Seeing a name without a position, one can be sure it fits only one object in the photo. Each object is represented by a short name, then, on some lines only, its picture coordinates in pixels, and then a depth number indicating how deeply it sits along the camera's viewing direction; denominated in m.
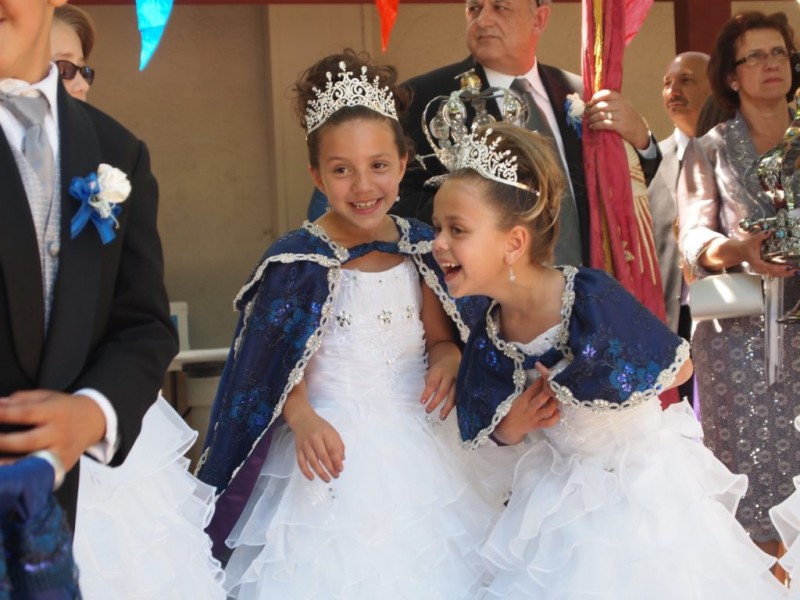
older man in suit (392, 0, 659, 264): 4.12
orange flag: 5.04
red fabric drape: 4.08
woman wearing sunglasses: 3.76
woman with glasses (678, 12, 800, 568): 4.29
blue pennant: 4.57
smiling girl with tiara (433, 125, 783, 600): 2.92
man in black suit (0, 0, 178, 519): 1.93
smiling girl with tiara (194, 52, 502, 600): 3.12
